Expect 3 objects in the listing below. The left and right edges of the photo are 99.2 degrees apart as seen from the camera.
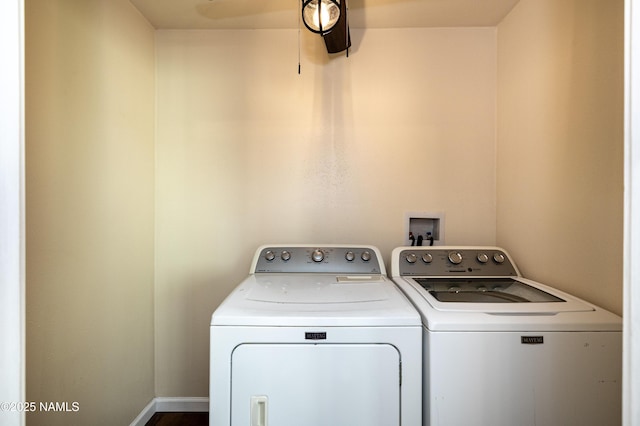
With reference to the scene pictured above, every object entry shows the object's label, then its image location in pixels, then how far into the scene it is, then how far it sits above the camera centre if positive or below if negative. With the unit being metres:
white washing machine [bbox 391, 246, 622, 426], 0.87 -0.52
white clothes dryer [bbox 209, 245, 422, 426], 0.89 -0.53
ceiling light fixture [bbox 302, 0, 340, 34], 1.27 +0.92
